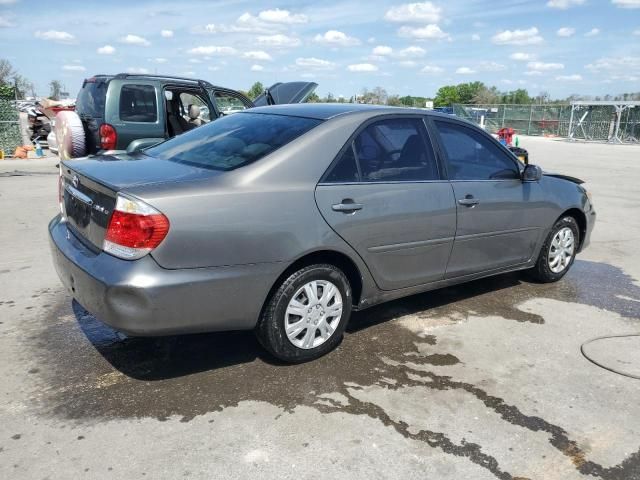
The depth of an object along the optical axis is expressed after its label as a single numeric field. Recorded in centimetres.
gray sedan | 290
